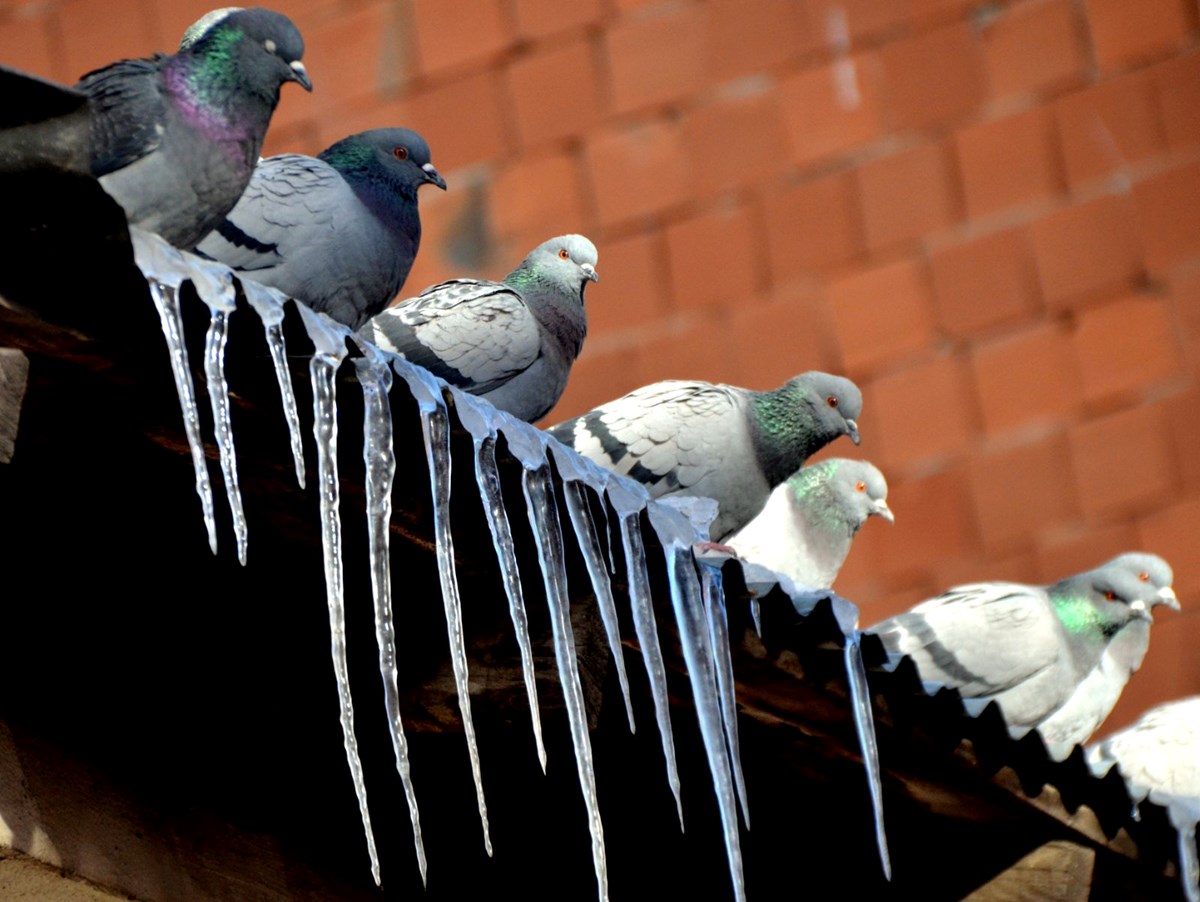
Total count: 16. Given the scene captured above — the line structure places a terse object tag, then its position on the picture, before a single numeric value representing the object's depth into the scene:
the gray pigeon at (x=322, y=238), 10.82
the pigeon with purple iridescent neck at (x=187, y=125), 8.85
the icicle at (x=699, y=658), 9.18
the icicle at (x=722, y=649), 9.16
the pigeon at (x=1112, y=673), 15.96
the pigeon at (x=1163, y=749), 14.69
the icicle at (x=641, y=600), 9.17
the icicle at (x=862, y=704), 9.42
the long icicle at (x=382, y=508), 8.13
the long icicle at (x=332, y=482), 7.87
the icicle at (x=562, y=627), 8.91
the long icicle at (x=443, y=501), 8.30
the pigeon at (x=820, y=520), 15.70
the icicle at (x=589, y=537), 9.07
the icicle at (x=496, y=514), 8.56
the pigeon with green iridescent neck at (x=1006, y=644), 14.65
